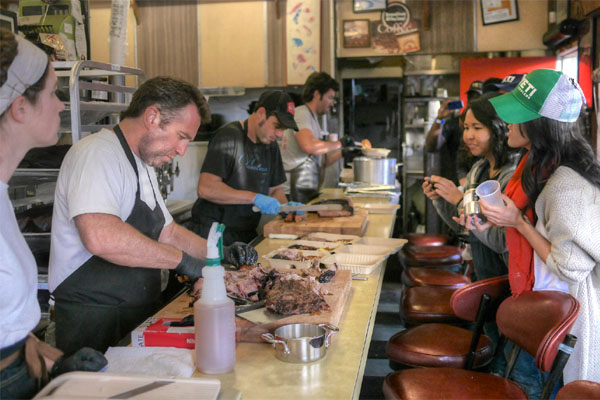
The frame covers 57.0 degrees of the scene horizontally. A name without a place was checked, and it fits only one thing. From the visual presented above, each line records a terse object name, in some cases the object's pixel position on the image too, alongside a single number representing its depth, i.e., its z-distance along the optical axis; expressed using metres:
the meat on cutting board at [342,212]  3.76
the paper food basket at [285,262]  2.52
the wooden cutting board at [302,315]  1.77
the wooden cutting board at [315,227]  3.44
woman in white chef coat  1.23
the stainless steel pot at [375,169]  5.48
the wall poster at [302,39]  7.27
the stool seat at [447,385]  2.05
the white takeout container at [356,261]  2.52
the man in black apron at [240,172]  3.70
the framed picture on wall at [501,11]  7.34
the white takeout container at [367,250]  2.86
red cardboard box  1.72
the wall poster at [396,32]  7.60
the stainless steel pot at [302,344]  1.61
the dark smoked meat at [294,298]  1.84
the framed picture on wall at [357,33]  7.80
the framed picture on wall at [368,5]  7.68
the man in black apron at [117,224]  1.96
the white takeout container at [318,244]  2.93
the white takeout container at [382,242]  3.04
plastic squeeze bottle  1.46
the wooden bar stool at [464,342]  2.43
